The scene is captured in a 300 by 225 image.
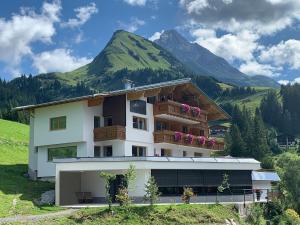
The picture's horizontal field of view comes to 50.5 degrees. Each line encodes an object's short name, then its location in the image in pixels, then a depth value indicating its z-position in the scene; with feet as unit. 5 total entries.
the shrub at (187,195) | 81.88
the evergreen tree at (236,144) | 274.56
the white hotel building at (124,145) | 85.14
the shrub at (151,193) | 74.91
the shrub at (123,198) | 72.11
